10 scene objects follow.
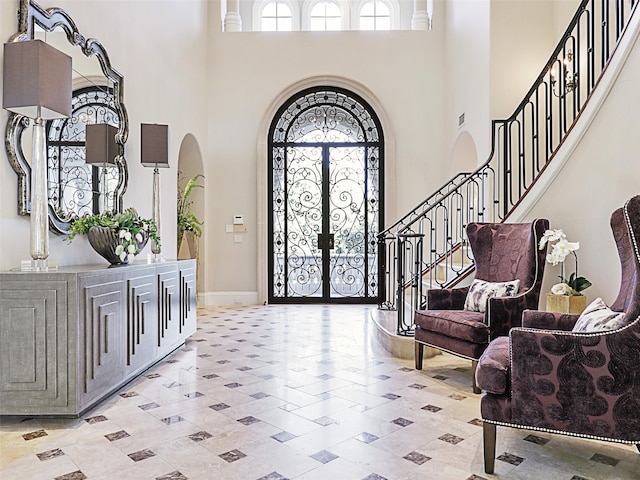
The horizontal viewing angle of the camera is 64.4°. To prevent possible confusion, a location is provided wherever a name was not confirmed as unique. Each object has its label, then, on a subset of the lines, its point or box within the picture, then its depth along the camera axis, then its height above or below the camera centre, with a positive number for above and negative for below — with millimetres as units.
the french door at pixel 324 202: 8398 +622
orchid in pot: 3730 -117
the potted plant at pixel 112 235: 3893 +38
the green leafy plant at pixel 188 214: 7363 +381
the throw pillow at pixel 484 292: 3775 -401
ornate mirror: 3334 +797
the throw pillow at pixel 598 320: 2227 -368
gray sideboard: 2830 -578
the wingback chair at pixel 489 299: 3508 -445
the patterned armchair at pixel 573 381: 2125 -620
